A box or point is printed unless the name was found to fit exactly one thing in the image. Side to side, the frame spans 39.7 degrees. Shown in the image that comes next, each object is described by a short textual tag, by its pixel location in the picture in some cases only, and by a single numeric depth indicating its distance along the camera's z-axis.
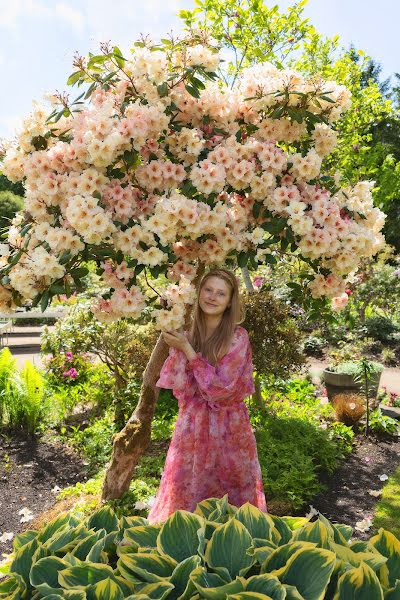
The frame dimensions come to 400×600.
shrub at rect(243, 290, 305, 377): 5.21
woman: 2.95
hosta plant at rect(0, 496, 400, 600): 1.26
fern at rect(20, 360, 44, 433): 5.46
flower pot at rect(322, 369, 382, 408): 6.28
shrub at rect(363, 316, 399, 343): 9.98
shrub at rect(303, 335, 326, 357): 9.30
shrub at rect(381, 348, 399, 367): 8.99
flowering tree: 2.56
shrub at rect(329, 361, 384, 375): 6.28
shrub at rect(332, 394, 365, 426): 5.67
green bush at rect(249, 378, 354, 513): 4.22
